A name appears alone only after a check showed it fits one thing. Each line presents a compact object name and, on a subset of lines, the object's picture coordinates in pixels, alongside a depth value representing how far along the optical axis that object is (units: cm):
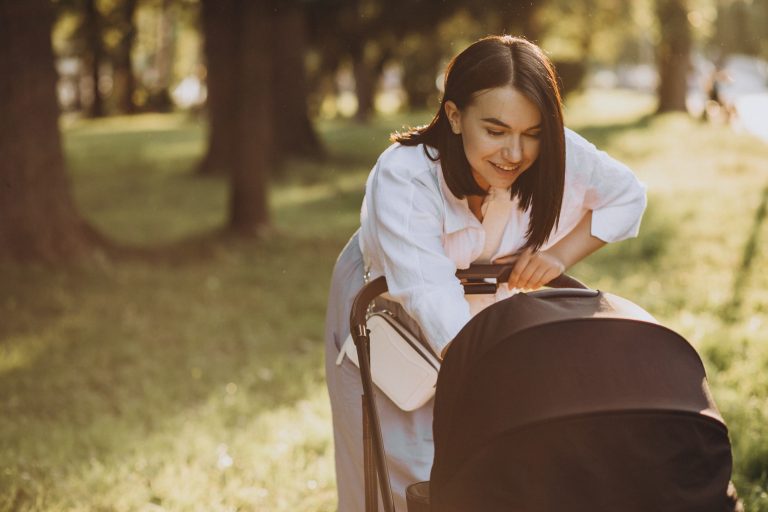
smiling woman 260
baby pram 206
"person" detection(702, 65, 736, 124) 2305
